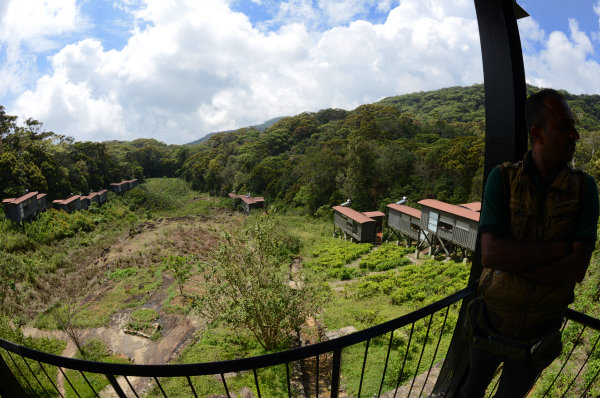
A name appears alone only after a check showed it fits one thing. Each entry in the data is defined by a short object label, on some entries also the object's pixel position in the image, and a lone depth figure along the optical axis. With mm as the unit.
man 1287
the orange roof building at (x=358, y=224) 19375
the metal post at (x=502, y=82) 1546
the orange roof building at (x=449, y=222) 13133
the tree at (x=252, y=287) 7484
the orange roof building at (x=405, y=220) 16594
